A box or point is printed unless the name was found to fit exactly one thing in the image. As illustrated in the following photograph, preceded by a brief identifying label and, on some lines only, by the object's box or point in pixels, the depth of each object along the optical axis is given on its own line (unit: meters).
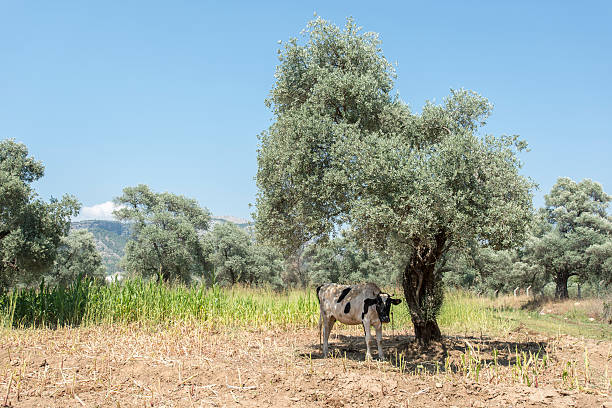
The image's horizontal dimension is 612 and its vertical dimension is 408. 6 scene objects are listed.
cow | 11.80
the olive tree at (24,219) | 23.17
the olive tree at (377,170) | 11.84
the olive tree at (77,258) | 50.75
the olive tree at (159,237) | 41.62
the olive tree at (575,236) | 32.73
